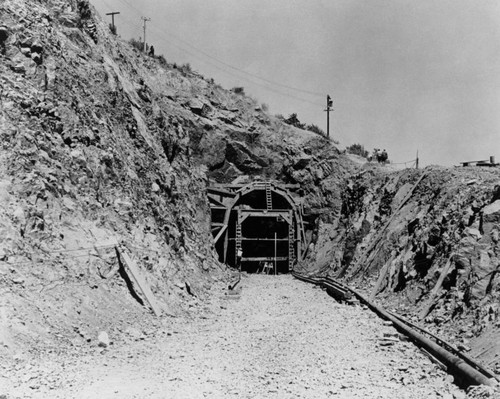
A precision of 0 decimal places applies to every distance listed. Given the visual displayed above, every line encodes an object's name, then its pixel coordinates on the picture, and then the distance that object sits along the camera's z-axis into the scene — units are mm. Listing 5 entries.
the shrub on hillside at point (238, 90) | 37375
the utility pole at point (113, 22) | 29244
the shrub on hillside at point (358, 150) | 39350
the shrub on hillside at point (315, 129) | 41141
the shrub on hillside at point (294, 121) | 38125
